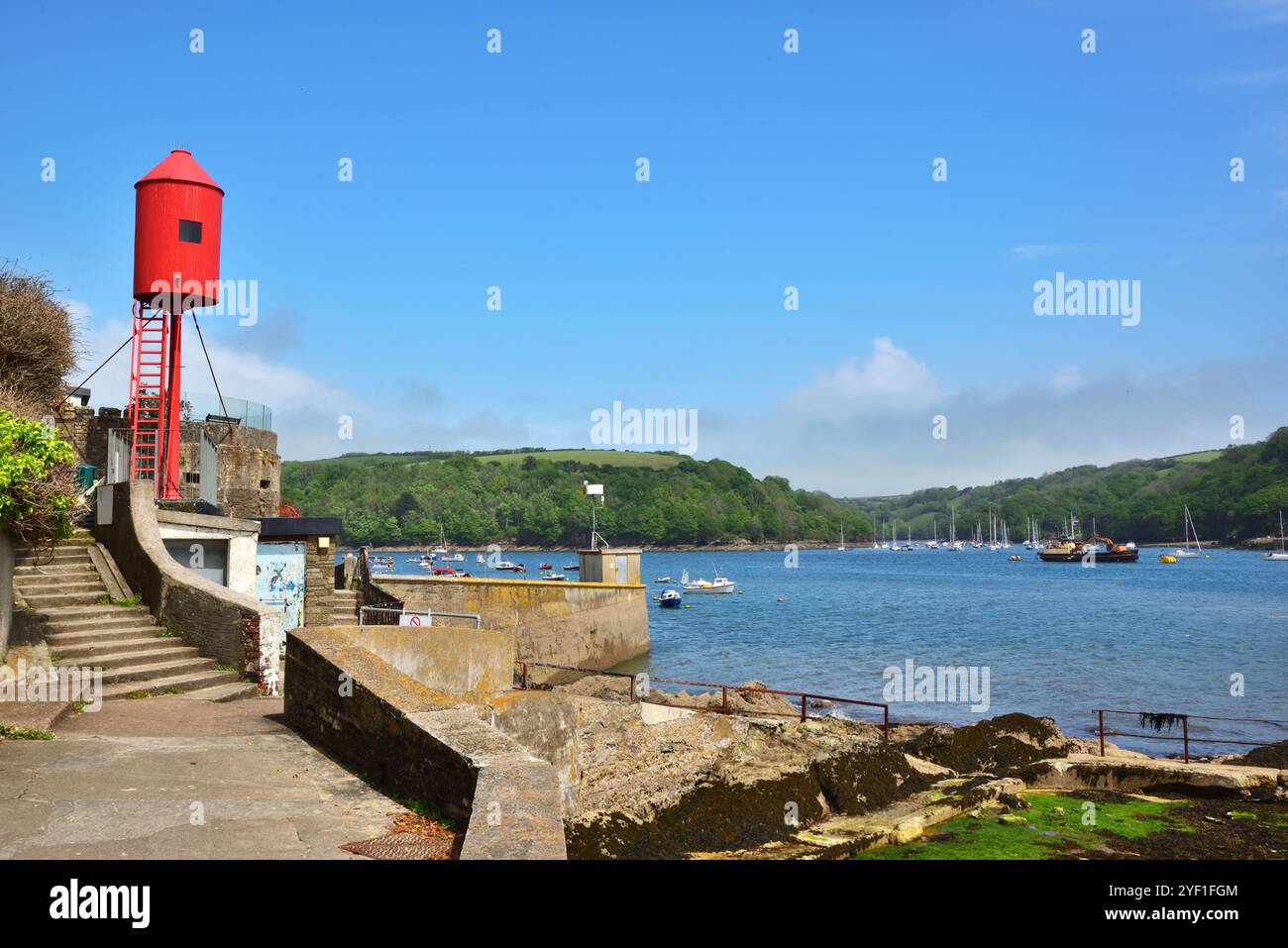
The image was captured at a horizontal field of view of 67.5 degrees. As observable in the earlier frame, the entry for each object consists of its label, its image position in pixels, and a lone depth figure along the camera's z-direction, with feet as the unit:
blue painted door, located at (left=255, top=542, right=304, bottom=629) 76.59
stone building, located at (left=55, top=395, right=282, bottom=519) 83.30
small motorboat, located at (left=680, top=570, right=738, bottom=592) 312.09
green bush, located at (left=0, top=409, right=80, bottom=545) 37.32
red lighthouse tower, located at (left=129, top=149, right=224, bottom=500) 79.46
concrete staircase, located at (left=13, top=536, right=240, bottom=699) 41.60
